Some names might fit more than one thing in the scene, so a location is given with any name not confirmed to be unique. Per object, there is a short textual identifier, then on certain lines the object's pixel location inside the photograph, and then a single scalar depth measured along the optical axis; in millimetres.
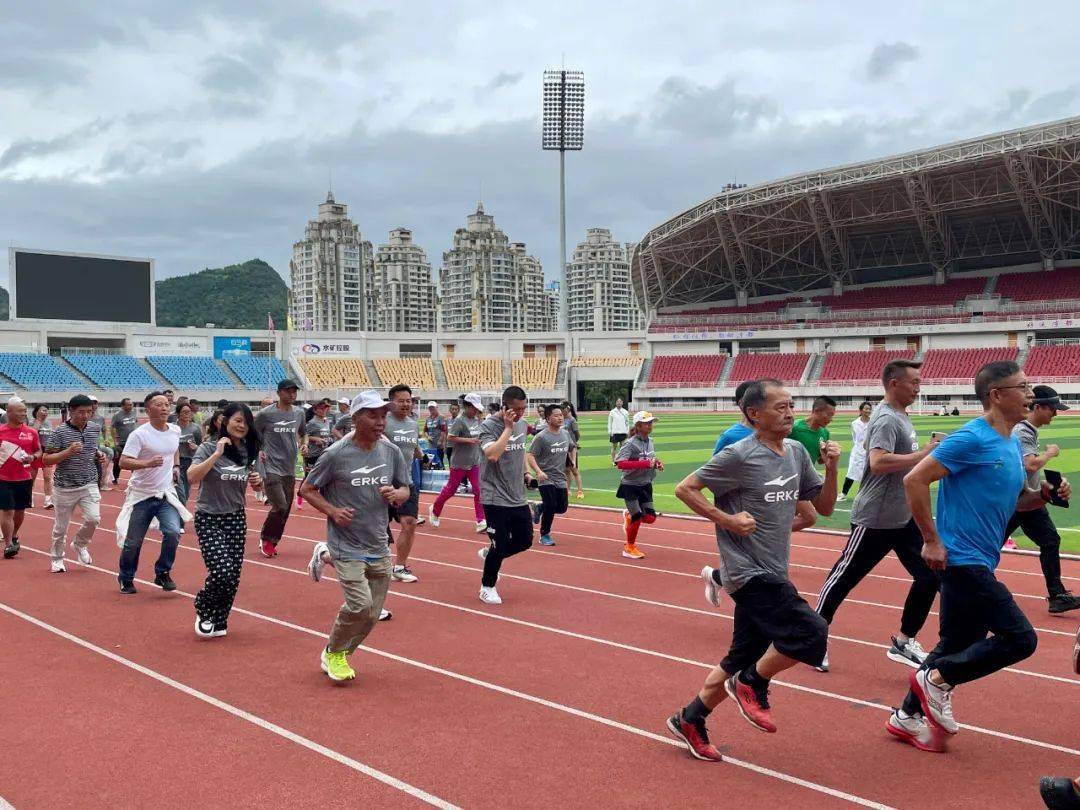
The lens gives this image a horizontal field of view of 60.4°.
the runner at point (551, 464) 11594
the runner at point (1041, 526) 7581
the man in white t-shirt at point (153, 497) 8883
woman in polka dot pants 7320
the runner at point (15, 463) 10797
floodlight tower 74250
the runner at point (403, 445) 9866
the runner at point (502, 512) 8742
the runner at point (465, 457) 12812
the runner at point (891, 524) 6184
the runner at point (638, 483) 11172
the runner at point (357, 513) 6145
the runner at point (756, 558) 4688
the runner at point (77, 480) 10062
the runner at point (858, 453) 14090
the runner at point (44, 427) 14621
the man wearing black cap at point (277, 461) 11156
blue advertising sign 61781
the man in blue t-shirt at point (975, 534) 4680
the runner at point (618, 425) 24375
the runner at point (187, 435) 15961
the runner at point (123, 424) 17828
